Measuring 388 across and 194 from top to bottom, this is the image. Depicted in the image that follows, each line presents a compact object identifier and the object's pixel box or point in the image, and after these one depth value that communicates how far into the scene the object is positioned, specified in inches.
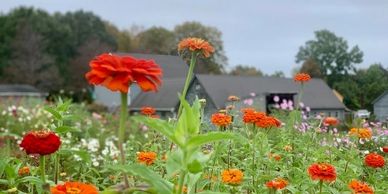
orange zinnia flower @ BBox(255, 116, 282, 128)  80.8
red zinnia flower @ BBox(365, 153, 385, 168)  79.5
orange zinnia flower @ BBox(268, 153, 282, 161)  84.9
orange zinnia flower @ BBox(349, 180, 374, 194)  59.7
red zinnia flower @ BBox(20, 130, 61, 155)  47.5
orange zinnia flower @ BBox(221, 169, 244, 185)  63.6
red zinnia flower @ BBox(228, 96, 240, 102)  105.7
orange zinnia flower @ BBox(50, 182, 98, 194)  39.8
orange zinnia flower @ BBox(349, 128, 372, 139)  97.3
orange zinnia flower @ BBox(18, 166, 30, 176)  75.8
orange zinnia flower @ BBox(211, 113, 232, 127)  79.7
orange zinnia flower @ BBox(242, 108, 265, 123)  80.8
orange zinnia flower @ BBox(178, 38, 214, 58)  61.8
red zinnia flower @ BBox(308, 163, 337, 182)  60.4
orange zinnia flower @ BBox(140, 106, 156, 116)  92.7
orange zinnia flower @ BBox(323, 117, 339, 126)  105.6
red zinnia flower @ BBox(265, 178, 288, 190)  59.2
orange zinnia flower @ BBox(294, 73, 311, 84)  100.1
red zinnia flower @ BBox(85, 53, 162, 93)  36.0
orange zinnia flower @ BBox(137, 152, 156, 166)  74.7
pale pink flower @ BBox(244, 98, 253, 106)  175.6
